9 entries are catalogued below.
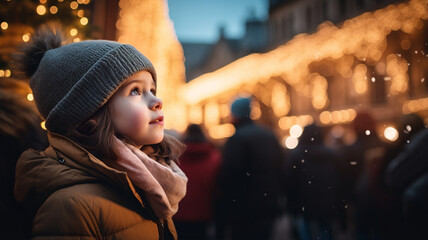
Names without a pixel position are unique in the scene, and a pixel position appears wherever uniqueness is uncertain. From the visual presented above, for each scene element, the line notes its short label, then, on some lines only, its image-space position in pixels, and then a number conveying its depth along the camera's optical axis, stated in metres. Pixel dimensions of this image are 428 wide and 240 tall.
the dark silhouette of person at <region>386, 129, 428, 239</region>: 2.22
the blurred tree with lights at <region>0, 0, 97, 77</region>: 2.42
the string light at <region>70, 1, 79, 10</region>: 2.68
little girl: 1.19
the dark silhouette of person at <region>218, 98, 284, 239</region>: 3.19
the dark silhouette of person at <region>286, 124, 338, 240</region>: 3.32
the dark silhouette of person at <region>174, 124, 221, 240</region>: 3.53
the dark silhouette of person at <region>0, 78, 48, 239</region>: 1.65
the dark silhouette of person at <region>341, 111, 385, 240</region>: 3.22
